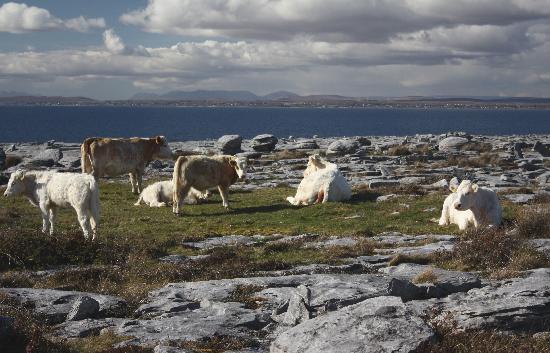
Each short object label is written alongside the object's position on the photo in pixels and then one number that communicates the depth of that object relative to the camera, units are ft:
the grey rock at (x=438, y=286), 34.73
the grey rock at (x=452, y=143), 211.20
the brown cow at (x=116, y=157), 102.12
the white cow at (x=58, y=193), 61.93
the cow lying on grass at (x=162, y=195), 92.80
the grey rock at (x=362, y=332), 25.23
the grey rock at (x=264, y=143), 215.72
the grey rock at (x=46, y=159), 158.86
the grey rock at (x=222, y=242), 60.60
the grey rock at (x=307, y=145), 229.17
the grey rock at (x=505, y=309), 30.55
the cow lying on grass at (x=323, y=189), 90.84
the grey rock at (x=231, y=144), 211.61
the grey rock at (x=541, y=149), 195.83
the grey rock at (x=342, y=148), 197.27
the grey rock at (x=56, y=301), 35.73
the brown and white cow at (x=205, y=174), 86.22
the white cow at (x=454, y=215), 66.08
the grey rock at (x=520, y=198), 83.17
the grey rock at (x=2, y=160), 167.84
